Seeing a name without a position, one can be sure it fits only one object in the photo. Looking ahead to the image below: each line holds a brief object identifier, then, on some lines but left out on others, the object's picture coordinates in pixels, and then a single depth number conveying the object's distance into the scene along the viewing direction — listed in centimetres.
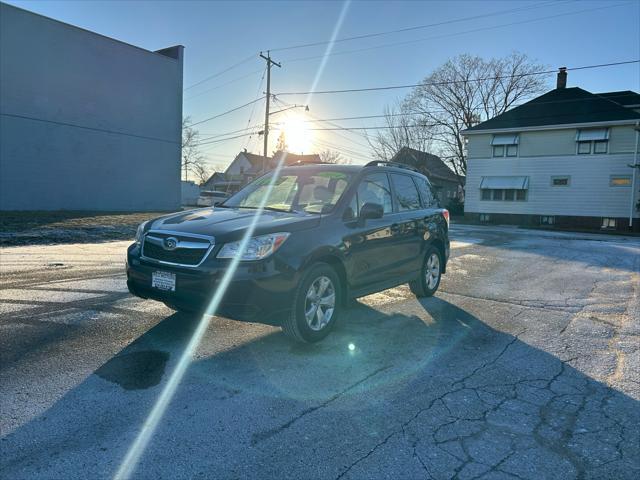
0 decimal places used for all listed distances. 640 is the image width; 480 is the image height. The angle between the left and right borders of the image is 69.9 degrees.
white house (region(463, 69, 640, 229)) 2800
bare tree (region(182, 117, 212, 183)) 6456
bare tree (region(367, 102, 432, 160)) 4072
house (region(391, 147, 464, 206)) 4112
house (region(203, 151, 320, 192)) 7375
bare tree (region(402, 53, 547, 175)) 3972
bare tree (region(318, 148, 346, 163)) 6906
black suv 396
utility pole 3208
